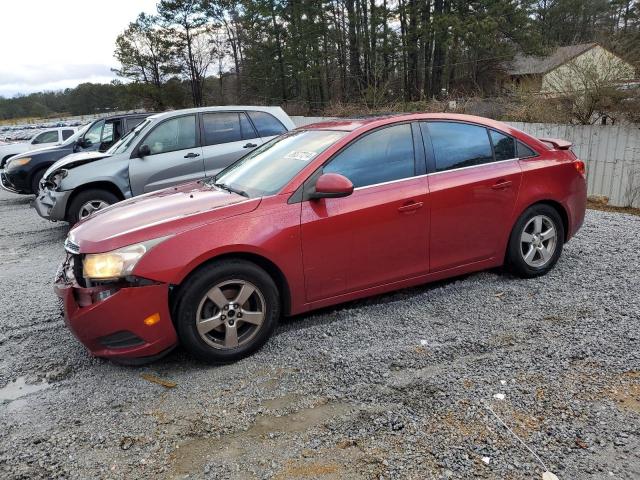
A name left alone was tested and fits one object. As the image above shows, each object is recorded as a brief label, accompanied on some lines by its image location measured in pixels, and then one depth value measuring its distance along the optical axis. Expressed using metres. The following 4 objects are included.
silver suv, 7.65
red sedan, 3.38
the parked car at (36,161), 11.85
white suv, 16.09
